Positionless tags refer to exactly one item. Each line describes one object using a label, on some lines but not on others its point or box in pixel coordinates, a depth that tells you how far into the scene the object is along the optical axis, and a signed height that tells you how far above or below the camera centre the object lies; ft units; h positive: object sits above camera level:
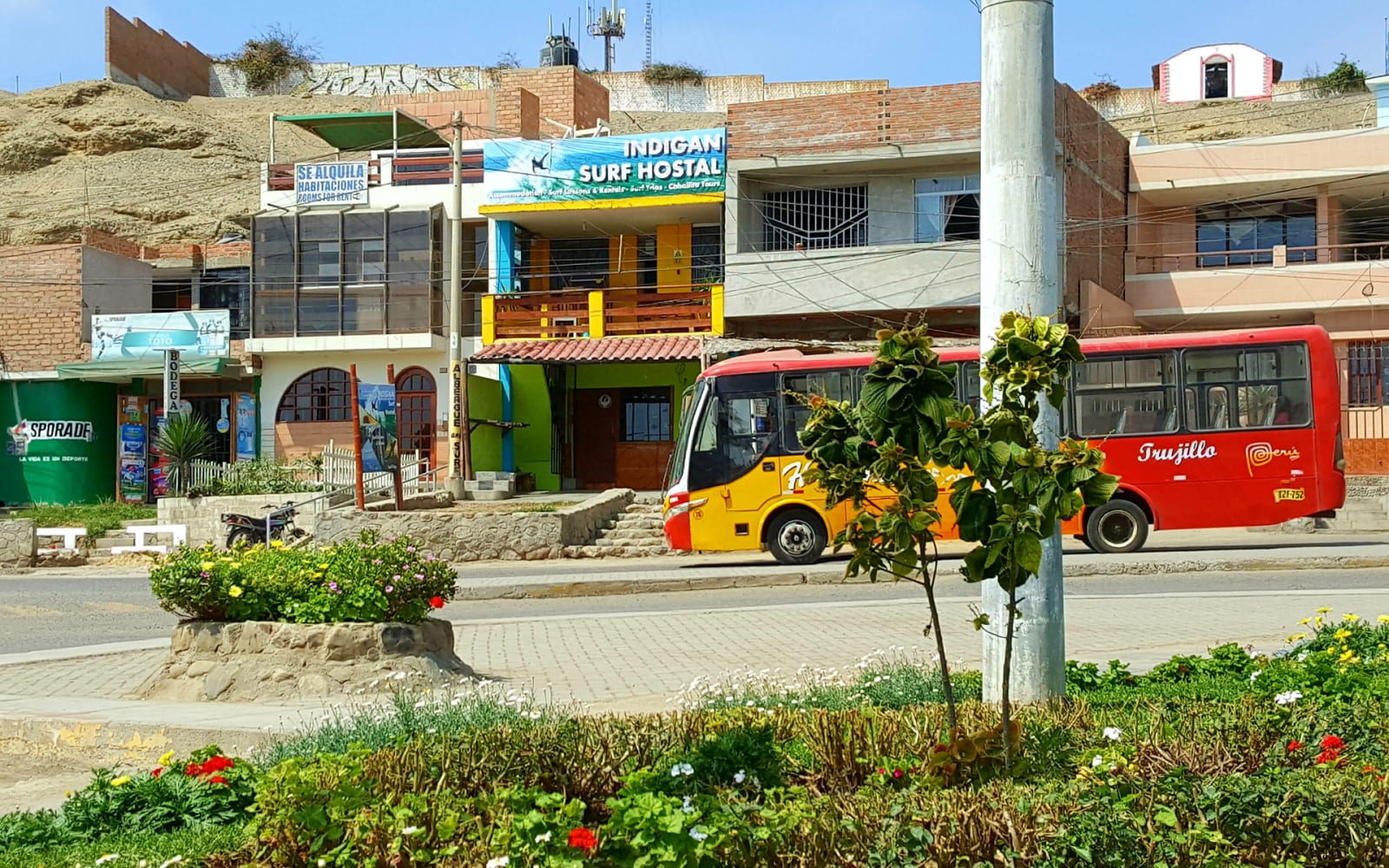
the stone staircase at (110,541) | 93.09 -6.78
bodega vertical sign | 106.93 +4.51
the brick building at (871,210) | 96.12 +16.86
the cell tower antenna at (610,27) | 230.07 +69.90
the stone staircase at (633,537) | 81.25 -5.93
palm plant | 103.04 -0.19
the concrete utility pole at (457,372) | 98.89 +5.14
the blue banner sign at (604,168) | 101.86 +20.78
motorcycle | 83.25 -5.26
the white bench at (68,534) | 89.35 -6.05
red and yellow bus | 65.77 -0.01
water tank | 149.18 +42.89
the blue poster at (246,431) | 114.11 +1.00
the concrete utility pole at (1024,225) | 21.17 +3.34
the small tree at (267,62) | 225.97 +63.54
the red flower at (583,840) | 13.16 -3.86
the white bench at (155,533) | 89.92 -6.10
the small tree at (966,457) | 15.47 -0.22
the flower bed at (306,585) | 33.40 -3.52
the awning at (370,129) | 113.09 +27.19
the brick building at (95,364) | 115.55 +6.69
